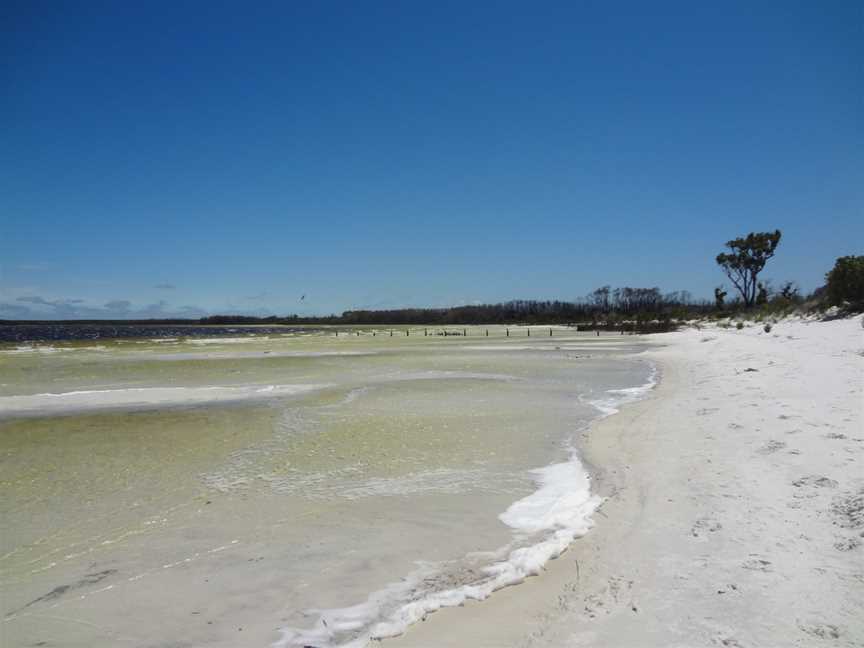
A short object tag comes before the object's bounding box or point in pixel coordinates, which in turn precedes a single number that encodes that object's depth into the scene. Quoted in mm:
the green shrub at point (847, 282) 25625
